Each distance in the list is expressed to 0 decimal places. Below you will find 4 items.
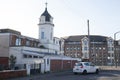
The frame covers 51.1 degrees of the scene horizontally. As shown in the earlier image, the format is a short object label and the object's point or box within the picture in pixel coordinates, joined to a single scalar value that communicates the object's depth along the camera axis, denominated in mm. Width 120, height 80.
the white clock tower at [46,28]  28139
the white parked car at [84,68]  17224
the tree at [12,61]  19883
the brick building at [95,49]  59686
